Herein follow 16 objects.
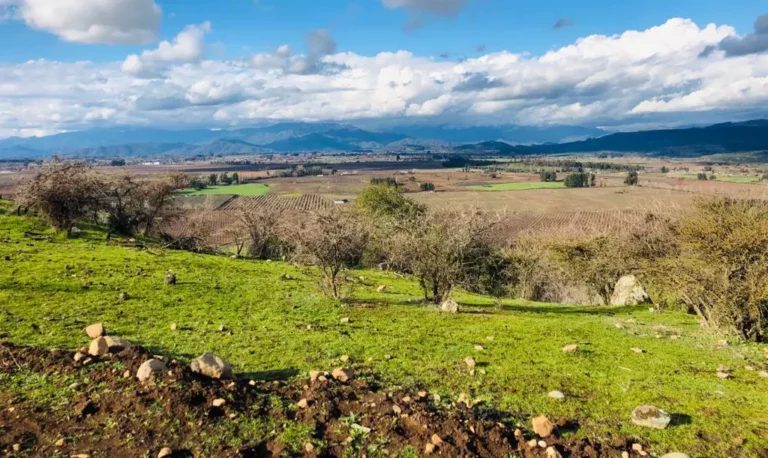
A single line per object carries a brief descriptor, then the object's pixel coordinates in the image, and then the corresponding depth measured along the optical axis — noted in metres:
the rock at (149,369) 9.73
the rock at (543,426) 8.63
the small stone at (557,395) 10.48
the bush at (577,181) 156.88
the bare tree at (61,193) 32.56
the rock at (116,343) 11.27
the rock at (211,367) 10.19
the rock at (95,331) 12.77
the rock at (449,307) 20.86
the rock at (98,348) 10.98
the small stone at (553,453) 7.86
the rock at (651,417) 9.15
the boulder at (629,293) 30.88
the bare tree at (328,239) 20.05
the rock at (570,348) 14.51
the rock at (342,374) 10.76
